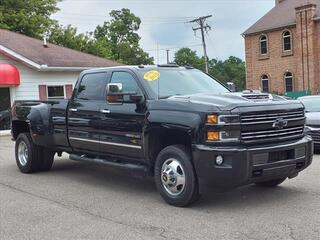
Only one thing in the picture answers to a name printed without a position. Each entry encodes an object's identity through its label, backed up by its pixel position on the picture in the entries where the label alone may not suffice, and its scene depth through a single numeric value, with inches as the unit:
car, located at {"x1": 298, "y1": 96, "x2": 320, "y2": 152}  370.5
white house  666.1
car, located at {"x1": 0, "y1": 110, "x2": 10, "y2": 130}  671.2
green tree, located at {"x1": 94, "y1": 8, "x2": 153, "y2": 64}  2024.4
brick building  1377.6
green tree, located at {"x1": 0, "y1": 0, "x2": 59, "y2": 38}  1176.0
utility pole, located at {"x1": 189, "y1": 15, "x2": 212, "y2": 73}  1552.1
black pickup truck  198.1
